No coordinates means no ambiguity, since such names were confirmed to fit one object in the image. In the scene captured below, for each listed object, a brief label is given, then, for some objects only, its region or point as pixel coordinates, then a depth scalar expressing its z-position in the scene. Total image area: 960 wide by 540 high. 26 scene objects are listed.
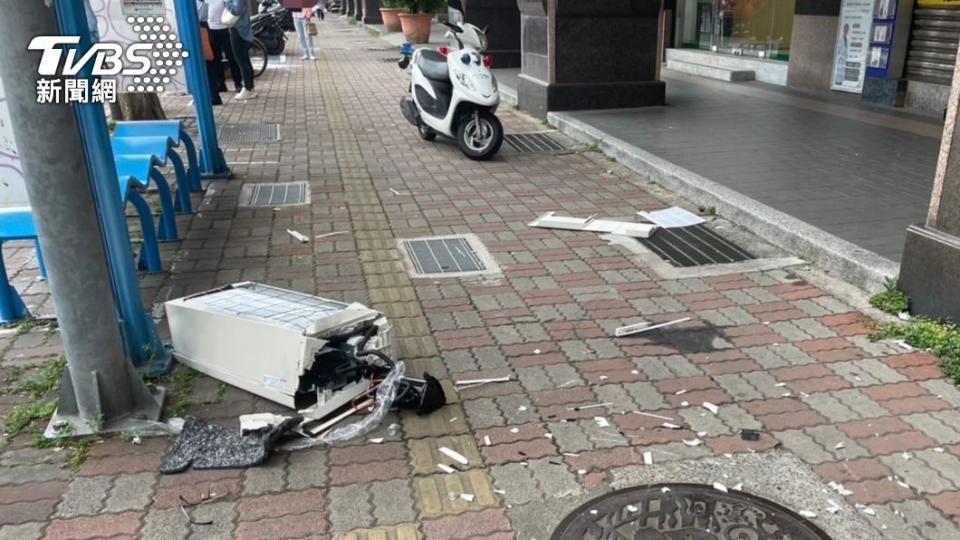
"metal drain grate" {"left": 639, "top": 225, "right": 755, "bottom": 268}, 5.28
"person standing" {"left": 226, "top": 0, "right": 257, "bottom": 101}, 11.54
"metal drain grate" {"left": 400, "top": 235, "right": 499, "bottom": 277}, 5.16
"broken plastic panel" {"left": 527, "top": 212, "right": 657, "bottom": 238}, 5.76
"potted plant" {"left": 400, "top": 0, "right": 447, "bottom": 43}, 22.14
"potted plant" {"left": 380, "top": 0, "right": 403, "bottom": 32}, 27.12
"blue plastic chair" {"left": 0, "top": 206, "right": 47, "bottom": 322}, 4.19
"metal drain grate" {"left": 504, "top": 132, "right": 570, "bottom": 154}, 8.75
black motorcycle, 16.84
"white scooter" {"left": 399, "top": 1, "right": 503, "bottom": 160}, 8.04
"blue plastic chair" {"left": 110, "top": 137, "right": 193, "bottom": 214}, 5.62
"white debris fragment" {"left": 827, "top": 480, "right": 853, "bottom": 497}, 2.89
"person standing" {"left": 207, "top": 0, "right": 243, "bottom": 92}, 11.61
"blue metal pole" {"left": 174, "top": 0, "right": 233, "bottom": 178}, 7.20
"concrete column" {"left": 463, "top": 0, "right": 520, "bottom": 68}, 15.38
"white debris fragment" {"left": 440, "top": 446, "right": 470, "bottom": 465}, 3.12
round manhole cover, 2.68
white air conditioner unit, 3.39
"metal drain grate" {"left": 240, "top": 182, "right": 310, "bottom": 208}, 6.80
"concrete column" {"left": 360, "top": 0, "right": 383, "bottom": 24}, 33.47
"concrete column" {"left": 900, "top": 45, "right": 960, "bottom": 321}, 3.97
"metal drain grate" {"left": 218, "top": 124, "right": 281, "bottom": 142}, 9.67
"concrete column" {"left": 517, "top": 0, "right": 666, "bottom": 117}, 9.78
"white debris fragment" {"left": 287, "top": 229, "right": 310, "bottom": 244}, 5.76
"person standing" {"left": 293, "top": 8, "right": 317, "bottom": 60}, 18.80
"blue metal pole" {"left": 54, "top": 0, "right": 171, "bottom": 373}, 3.21
